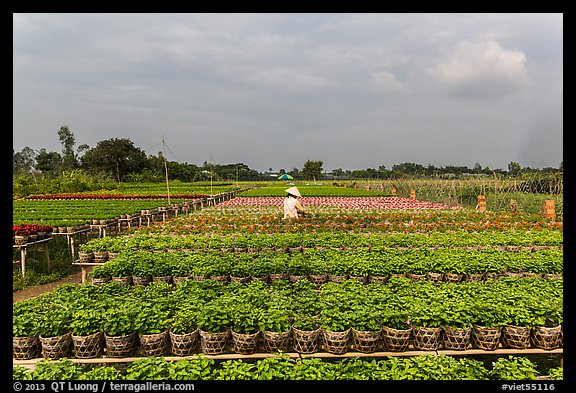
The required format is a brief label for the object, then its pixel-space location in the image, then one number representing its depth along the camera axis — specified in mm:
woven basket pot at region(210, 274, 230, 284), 7896
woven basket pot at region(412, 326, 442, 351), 5141
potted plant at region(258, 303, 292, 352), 5117
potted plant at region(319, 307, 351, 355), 5055
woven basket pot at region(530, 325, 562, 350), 5199
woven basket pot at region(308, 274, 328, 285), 7879
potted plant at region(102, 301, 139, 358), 5047
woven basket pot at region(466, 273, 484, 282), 7934
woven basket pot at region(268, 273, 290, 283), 7918
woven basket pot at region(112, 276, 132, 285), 8016
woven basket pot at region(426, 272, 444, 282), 7965
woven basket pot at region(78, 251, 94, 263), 9798
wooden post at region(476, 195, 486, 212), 21922
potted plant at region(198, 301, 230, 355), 5141
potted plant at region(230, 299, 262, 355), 5129
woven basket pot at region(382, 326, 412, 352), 5121
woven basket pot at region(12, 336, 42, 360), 5066
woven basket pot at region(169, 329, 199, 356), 5098
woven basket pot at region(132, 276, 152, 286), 8055
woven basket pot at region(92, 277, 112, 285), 8062
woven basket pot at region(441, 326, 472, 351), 5160
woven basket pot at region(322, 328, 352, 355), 5047
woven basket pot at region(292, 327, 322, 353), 5082
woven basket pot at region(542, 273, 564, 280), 7888
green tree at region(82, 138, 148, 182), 67375
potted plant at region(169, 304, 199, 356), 5105
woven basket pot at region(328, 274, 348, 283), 7844
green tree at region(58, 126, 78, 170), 74412
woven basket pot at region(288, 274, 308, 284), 7852
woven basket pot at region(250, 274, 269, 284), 7816
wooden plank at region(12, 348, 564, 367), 4977
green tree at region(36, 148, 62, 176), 66562
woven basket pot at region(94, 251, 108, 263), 9914
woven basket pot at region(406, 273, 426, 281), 7914
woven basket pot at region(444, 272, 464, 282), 7973
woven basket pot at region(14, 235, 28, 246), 10602
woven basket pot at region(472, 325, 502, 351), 5191
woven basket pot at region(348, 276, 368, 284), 7754
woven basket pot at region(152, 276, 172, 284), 8070
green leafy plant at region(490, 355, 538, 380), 4016
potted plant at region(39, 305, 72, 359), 5031
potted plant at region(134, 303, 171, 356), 5098
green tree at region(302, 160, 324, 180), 94812
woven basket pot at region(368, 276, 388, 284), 7742
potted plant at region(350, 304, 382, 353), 5117
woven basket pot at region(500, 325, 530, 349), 5199
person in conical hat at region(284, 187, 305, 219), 15703
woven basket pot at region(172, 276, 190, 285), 7957
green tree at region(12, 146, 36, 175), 88688
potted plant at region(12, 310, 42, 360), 5066
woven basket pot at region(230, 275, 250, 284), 7805
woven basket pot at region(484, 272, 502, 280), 7898
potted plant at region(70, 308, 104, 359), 5043
